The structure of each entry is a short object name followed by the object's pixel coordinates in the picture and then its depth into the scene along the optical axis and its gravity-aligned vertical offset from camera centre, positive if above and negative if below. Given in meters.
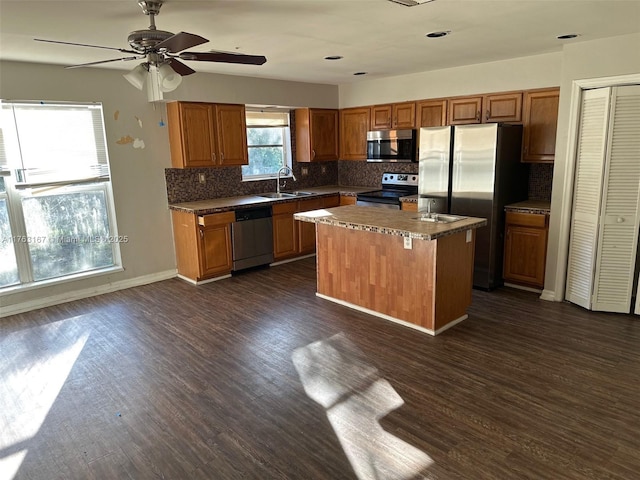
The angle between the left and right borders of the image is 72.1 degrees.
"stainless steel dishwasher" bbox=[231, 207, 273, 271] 5.41 -0.99
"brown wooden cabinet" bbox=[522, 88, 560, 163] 4.54 +0.27
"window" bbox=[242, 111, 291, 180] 6.21 +0.18
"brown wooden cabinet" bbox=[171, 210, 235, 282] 5.10 -0.99
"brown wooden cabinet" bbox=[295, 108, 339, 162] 6.49 +0.33
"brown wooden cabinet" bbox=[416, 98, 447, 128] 5.47 +0.50
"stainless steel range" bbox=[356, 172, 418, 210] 5.86 -0.52
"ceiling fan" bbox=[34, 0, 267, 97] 2.33 +0.61
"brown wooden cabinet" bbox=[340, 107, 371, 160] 6.47 +0.34
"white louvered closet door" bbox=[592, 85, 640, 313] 3.71 -0.52
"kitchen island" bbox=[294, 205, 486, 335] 3.60 -0.95
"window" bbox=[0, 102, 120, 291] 4.35 -0.33
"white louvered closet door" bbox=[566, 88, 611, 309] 3.86 -0.40
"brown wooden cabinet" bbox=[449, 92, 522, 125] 4.82 +0.49
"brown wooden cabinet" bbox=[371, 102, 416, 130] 5.81 +0.52
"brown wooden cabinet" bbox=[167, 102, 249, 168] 5.14 +0.29
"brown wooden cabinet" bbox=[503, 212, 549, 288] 4.50 -1.01
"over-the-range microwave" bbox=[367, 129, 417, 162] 5.86 +0.12
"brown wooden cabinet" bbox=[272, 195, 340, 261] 5.83 -0.99
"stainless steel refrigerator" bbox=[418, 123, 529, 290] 4.50 -0.26
